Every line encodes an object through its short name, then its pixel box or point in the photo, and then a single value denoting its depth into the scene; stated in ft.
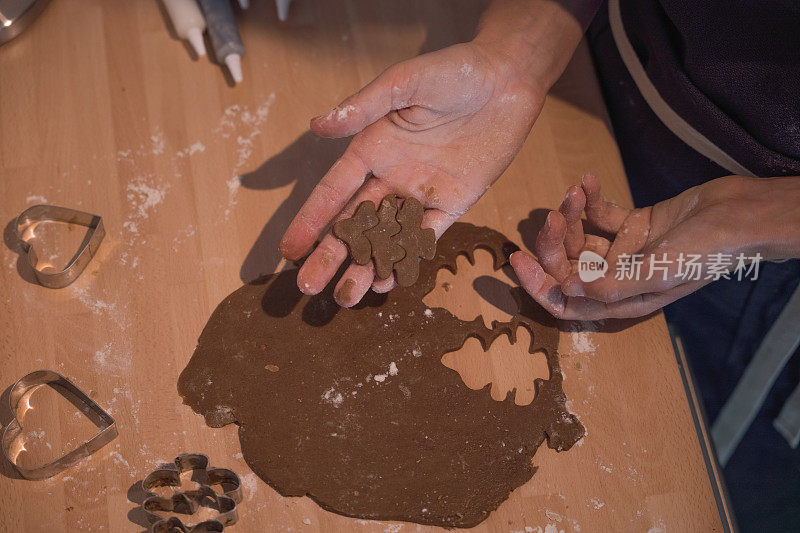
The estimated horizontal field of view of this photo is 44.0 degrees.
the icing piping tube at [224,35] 2.30
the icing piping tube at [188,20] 2.31
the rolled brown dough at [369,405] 1.95
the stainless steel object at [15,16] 2.31
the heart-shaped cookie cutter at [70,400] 1.92
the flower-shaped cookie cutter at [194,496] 1.87
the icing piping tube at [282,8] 2.38
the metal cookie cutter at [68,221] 2.07
